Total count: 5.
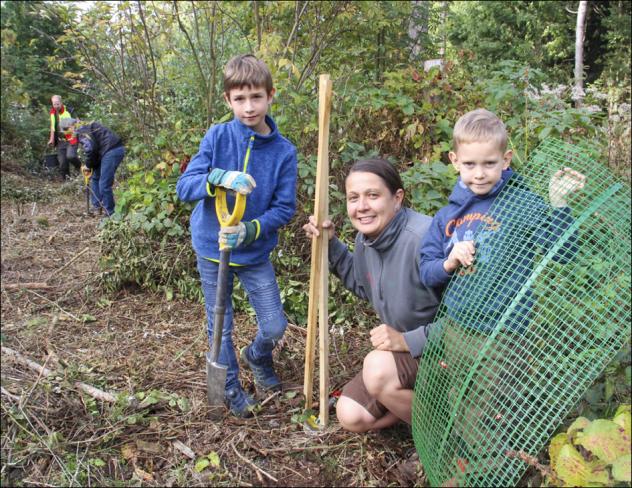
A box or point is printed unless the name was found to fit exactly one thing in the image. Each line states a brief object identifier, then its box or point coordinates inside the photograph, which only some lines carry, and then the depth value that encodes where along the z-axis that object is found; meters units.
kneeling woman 2.19
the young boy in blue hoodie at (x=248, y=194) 2.39
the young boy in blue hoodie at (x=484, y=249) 1.87
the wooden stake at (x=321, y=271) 2.31
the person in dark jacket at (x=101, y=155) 6.54
